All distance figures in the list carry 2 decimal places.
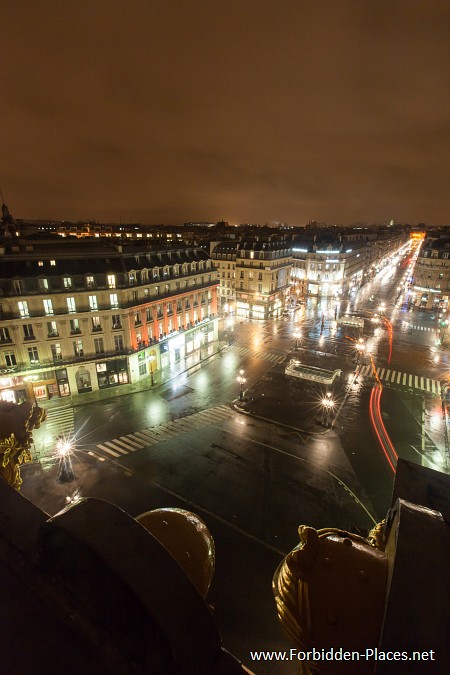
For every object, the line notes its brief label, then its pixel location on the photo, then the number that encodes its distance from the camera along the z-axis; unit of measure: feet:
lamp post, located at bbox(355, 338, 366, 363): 199.15
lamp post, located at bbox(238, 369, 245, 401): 143.26
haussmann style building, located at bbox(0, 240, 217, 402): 130.62
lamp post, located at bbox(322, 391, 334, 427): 128.73
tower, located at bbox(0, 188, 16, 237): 242.52
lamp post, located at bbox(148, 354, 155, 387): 167.69
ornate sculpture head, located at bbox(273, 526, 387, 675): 13.20
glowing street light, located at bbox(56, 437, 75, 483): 97.55
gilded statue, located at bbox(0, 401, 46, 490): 27.48
